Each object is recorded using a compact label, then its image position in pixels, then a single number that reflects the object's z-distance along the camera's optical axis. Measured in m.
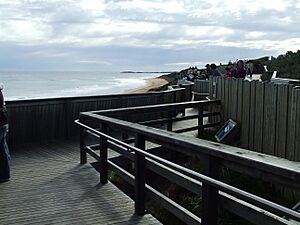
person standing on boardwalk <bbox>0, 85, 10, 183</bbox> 4.88
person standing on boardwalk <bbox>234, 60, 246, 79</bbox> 10.83
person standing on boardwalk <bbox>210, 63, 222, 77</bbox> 12.22
